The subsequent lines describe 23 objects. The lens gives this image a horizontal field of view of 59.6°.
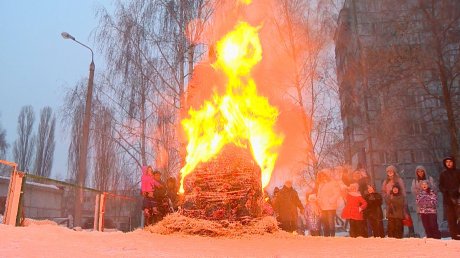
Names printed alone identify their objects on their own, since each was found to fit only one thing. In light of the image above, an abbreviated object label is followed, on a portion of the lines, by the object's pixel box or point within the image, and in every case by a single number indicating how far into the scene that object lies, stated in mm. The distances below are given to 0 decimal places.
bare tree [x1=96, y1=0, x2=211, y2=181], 15742
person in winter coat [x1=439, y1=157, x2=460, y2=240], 7398
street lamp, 12398
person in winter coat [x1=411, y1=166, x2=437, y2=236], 8008
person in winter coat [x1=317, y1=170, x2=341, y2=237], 9125
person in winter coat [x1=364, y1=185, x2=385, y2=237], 8250
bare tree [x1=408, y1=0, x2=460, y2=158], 13430
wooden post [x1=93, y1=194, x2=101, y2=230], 9977
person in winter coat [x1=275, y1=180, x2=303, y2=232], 9242
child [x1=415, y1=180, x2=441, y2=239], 7793
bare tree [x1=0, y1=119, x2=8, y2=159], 39197
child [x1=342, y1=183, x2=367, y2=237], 8258
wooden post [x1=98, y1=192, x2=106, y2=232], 9989
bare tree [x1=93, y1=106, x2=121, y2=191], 18281
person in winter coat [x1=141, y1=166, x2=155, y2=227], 8688
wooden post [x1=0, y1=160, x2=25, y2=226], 6445
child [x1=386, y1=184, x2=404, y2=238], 8016
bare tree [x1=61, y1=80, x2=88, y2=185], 19469
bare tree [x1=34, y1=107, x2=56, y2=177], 35656
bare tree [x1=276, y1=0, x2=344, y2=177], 17156
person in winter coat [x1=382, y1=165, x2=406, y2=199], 8219
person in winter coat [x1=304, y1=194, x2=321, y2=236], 10758
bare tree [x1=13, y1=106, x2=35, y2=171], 36906
